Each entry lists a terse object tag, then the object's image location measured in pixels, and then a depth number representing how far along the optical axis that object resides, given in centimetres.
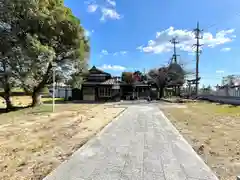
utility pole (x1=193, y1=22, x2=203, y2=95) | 2514
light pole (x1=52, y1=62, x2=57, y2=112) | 1263
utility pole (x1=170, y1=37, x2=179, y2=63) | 3116
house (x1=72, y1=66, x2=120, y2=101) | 2212
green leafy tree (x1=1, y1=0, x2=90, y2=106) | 1000
